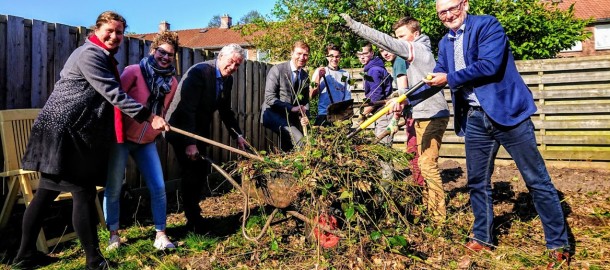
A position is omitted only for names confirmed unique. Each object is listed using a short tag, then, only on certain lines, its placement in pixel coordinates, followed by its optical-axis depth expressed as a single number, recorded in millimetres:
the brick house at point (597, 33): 24000
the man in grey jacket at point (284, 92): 4363
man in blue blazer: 2732
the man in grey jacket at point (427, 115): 3504
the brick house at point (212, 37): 31172
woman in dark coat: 2664
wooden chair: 3279
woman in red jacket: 3191
